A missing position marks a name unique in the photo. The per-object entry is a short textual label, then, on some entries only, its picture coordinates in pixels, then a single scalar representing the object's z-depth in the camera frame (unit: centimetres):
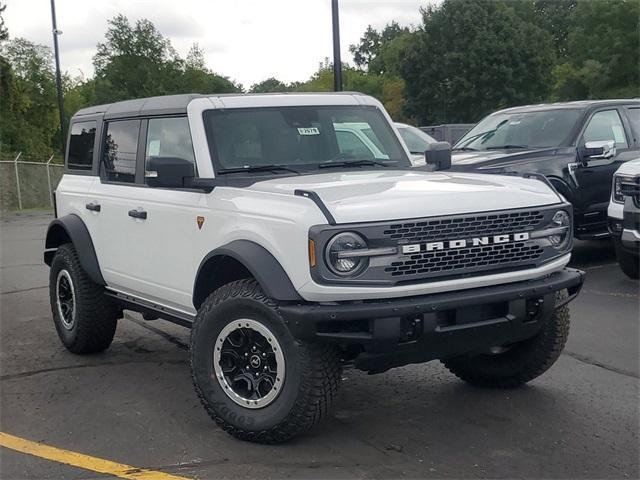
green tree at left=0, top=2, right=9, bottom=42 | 3784
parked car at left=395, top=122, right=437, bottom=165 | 1317
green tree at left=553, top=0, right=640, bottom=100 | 5625
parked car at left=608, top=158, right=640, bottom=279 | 801
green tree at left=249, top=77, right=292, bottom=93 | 10931
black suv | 961
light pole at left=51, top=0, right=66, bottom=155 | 3316
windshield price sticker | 556
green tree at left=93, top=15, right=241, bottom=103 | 6238
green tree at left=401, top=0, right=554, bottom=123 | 5331
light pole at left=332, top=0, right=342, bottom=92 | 1609
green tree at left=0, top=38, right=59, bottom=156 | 4006
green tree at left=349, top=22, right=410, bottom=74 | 10524
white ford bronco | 409
